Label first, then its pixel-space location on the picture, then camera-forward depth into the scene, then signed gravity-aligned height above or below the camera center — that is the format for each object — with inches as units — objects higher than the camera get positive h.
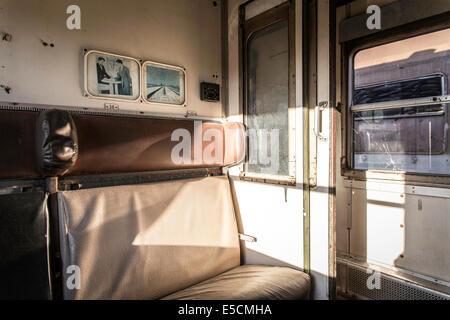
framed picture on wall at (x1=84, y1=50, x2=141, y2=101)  85.5 +24.0
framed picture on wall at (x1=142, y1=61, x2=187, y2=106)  96.8 +24.1
